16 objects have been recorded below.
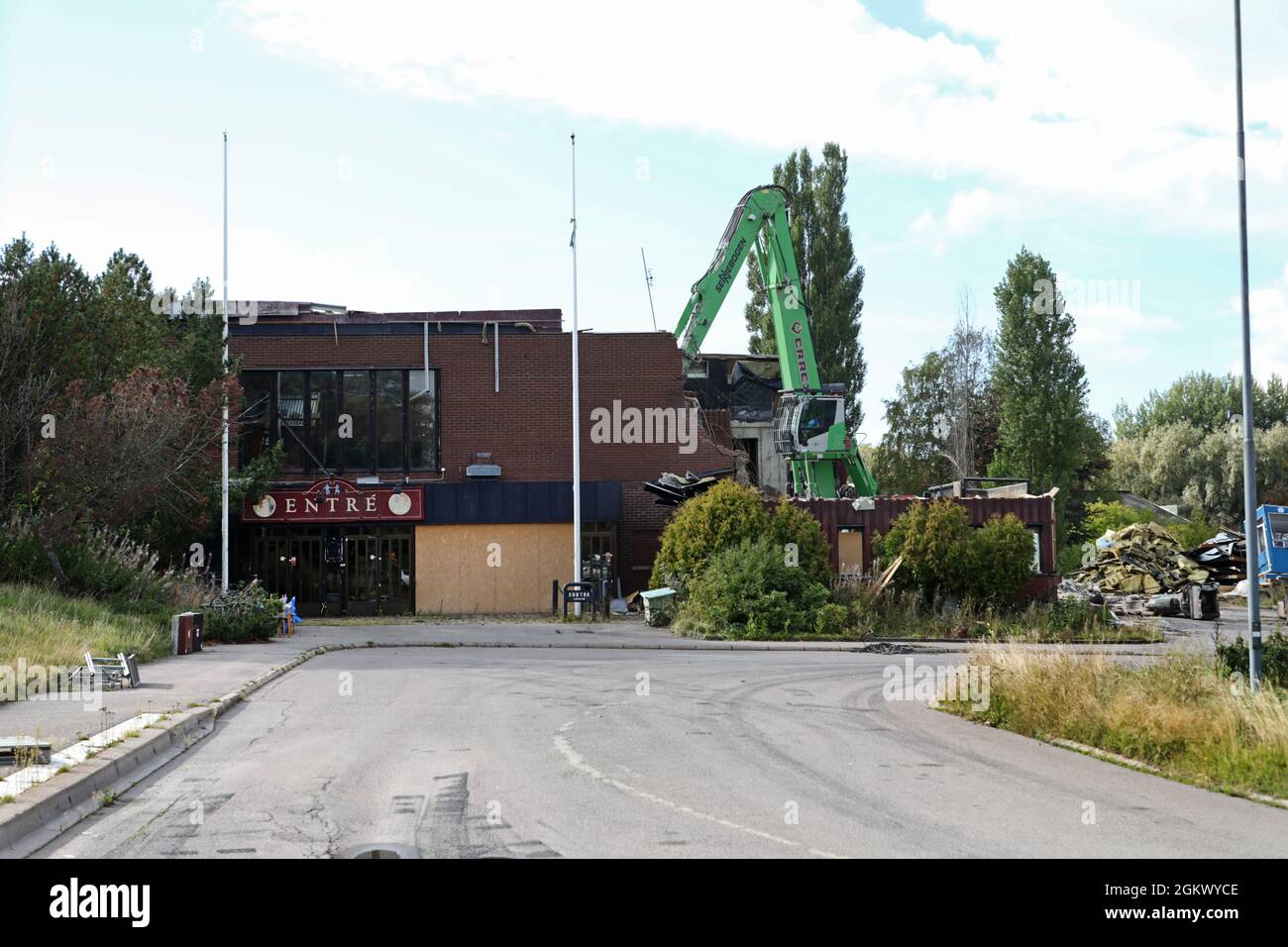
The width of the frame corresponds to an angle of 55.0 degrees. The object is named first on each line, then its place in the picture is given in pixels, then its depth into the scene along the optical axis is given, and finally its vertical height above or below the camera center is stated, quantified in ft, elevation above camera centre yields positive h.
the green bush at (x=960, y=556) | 99.96 -2.64
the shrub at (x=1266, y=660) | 45.62 -5.21
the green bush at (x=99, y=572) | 77.15 -2.65
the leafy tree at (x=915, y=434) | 212.43 +15.45
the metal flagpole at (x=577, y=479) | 115.03 +4.42
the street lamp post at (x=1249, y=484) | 43.80 +1.33
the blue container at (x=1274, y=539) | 113.91 -1.69
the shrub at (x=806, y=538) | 99.55 -1.11
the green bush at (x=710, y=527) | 99.96 -0.14
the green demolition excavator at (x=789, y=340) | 118.62 +18.37
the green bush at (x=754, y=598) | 93.20 -5.63
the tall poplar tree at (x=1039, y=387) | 184.24 +20.34
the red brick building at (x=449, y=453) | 123.75 +7.67
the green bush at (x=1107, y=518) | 186.60 +0.52
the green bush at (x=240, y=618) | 81.92 -6.01
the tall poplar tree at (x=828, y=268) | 185.68 +38.63
